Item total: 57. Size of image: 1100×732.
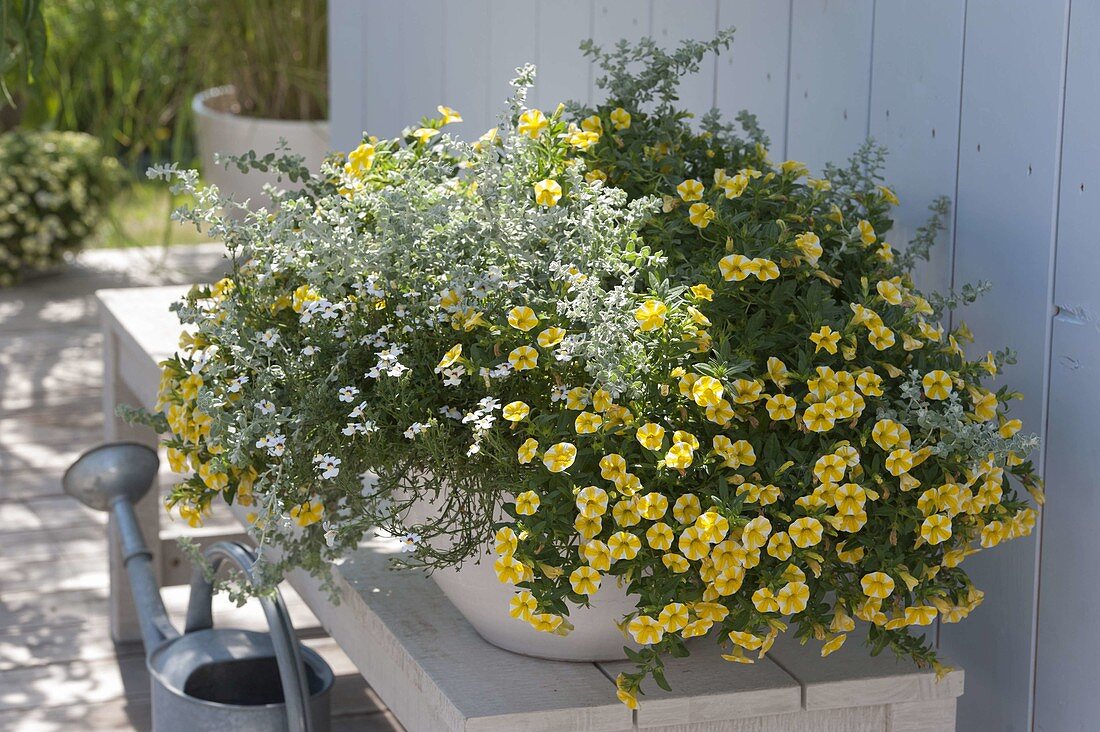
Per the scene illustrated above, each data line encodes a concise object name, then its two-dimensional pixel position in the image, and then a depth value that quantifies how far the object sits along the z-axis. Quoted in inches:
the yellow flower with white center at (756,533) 88.9
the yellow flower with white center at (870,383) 91.7
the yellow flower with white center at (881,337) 92.8
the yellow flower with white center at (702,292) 93.1
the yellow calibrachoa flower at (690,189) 99.5
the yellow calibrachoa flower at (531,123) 97.4
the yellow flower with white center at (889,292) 94.1
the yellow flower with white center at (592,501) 88.6
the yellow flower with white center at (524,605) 90.5
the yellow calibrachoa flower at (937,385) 92.5
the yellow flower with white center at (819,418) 90.8
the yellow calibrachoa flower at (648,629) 89.3
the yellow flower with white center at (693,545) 88.6
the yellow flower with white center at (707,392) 89.3
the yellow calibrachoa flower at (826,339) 92.1
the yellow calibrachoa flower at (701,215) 97.8
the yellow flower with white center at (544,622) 90.4
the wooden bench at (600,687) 93.6
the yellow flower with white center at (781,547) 89.3
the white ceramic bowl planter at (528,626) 95.5
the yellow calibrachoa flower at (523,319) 91.7
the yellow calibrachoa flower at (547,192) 94.9
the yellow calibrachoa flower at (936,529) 90.4
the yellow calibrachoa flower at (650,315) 90.6
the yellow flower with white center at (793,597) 89.6
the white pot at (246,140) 302.5
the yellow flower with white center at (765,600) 89.8
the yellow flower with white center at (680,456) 88.5
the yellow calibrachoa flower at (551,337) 91.4
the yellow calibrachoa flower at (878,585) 90.4
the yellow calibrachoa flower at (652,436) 89.2
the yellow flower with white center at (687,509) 89.7
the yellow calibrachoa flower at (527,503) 89.4
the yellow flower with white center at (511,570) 89.5
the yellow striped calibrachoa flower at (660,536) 88.9
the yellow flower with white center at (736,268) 93.6
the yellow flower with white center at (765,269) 93.6
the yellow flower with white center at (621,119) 104.0
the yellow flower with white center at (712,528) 88.5
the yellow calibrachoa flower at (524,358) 91.3
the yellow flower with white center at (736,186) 99.1
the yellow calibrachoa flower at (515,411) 90.0
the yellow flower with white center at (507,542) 89.5
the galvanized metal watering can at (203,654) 107.7
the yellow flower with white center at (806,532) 89.3
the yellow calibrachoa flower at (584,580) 89.5
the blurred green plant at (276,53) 307.7
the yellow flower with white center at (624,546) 88.8
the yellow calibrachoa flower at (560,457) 88.6
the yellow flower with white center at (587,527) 89.0
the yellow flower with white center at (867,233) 98.9
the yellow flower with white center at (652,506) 88.7
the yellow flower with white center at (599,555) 88.8
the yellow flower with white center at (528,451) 89.8
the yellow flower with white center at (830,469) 89.9
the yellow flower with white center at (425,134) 102.9
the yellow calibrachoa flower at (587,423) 89.6
